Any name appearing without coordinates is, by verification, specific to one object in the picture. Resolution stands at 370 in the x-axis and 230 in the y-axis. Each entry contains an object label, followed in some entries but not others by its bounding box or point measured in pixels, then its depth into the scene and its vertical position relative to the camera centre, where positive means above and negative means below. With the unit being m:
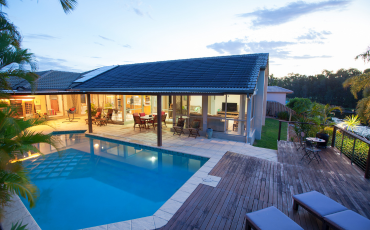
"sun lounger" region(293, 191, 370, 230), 2.77 -2.01
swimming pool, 4.59 -3.03
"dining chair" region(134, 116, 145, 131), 11.98 -1.64
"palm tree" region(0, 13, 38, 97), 3.26 +0.70
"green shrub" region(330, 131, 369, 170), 5.80 -1.93
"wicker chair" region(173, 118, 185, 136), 10.79 -1.84
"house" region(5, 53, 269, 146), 8.84 +0.53
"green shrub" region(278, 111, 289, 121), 19.05 -1.97
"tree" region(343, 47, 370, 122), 14.62 +0.87
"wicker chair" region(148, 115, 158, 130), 12.71 -1.81
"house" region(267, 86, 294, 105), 25.24 +0.44
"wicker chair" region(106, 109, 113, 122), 14.50 -1.39
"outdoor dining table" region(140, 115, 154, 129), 12.29 -1.49
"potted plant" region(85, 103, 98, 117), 15.81 -1.20
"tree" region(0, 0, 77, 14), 4.66 +2.47
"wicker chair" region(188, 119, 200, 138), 10.41 -1.89
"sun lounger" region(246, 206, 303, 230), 2.84 -2.08
